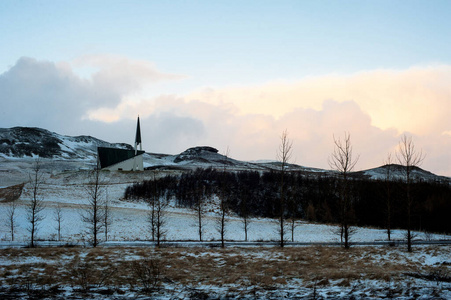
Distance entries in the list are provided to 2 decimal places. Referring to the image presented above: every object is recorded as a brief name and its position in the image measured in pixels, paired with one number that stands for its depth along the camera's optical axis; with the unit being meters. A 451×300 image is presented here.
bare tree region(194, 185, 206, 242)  59.80
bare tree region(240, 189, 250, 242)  67.28
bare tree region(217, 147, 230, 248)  43.81
